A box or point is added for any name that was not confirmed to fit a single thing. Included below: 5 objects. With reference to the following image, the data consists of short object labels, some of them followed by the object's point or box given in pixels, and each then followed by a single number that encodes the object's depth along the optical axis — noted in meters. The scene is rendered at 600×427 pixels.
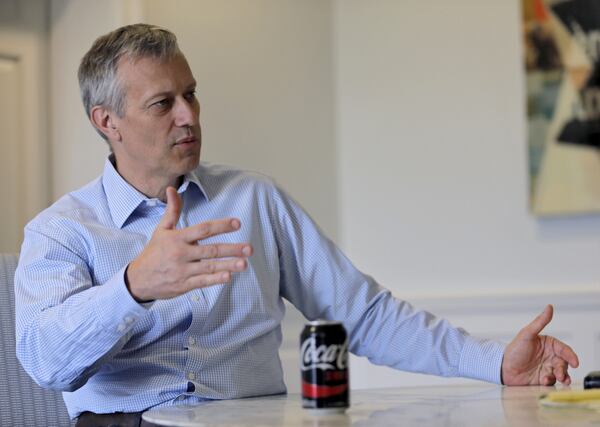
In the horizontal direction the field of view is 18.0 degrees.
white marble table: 2.67
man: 3.16
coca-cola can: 2.71
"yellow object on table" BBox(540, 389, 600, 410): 2.76
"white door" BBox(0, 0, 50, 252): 4.58
